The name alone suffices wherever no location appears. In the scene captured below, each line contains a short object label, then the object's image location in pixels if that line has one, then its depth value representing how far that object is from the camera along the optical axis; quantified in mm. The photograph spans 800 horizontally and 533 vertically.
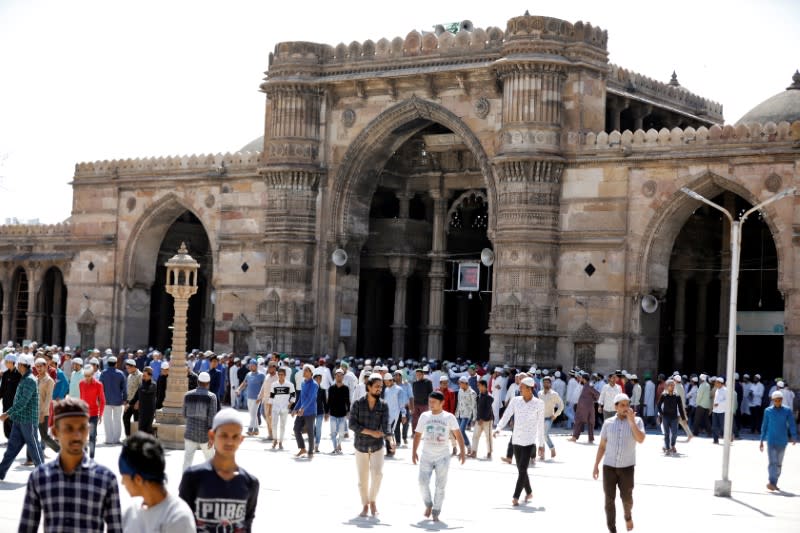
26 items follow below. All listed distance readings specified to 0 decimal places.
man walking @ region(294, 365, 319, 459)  18719
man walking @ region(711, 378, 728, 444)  23125
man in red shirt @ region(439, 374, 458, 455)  20378
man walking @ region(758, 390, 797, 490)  16219
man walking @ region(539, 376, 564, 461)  19062
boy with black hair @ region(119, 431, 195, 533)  6188
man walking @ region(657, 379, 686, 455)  21297
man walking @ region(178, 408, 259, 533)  6719
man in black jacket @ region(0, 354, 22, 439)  16109
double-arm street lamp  15656
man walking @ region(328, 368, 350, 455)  18672
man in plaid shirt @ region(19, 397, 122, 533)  6426
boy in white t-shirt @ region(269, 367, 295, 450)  20016
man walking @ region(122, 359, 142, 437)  18969
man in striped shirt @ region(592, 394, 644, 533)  11812
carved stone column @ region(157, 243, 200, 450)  18844
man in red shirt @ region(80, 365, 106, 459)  16594
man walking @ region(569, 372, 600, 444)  23078
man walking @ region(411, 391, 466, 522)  12977
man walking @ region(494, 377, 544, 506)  14303
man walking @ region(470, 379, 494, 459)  19359
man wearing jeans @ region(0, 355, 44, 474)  14375
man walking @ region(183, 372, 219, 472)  14883
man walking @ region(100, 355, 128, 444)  18844
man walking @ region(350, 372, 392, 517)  13062
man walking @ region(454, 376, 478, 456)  20531
